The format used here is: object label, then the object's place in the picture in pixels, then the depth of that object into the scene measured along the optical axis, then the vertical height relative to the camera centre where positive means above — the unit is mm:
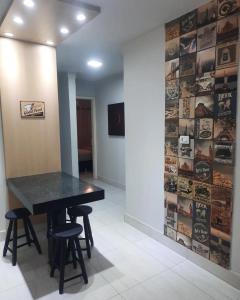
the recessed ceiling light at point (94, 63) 3887 +1100
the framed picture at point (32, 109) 2908 +235
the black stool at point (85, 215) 2455 -970
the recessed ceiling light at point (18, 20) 2236 +1064
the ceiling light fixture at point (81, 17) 2160 +1044
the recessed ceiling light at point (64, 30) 2467 +1054
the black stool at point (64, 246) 2002 -1128
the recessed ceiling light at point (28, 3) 1916 +1050
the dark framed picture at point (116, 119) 4902 +143
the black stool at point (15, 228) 2406 -1108
